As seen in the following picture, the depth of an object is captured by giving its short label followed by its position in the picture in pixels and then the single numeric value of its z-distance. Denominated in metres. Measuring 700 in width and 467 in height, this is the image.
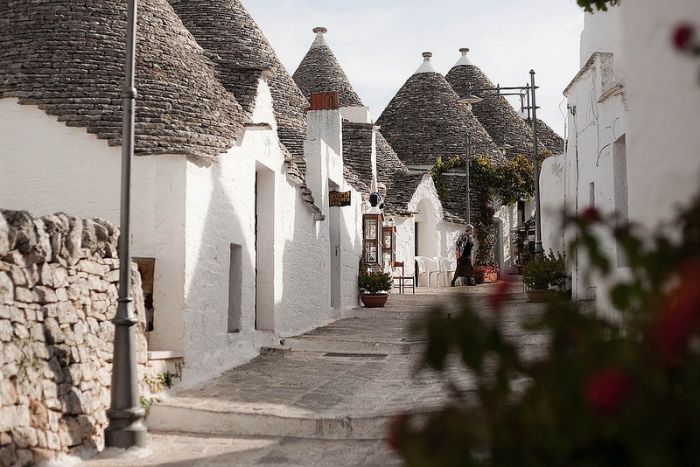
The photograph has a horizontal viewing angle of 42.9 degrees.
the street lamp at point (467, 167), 29.00
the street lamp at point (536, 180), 18.69
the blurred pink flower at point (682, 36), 1.89
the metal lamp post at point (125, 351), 7.12
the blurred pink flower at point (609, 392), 1.55
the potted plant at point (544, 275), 15.73
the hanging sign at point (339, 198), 16.91
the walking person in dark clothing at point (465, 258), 22.84
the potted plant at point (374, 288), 19.16
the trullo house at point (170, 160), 9.33
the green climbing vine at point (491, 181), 31.39
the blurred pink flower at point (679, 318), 1.52
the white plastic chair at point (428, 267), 27.16
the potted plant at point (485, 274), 27.38
